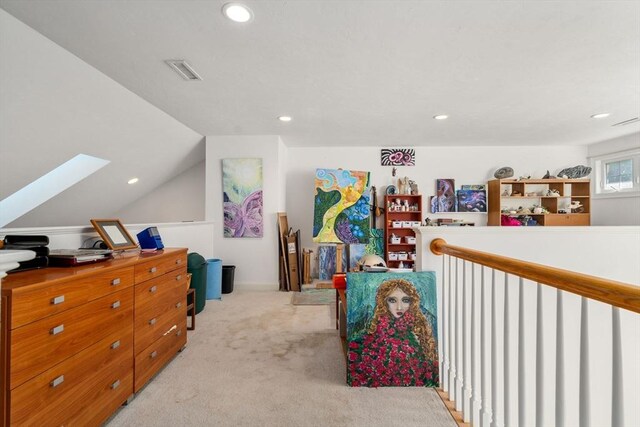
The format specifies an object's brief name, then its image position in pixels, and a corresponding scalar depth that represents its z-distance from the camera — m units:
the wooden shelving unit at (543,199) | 4.74
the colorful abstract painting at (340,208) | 4.52
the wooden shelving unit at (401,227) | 4.87
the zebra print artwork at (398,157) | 5.11
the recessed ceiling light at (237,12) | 1.62
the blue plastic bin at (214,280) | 3.79
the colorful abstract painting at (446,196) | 5.11
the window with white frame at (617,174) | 4.36
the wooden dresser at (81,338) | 1.06
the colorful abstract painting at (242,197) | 4.28
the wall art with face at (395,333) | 1.86
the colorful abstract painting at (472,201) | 5.06
